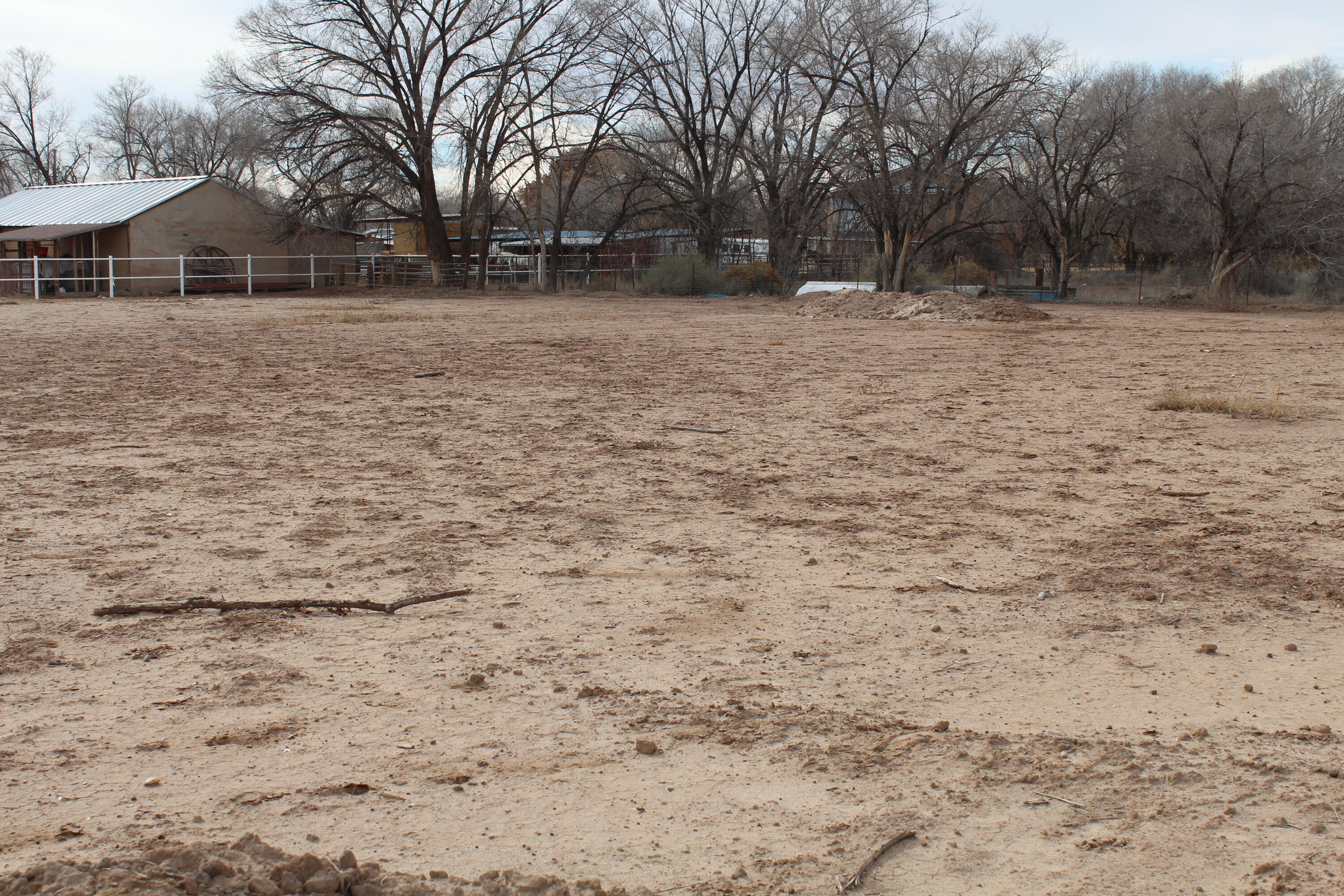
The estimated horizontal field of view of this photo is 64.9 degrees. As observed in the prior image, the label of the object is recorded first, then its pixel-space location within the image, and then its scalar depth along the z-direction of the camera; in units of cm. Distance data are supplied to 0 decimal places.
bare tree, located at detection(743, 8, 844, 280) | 4422
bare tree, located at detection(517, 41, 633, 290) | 4266
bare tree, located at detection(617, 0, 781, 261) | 4591
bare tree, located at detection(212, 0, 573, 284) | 3825
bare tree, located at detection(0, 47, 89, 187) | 6738
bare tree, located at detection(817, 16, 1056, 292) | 3572
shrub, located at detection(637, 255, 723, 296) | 4262
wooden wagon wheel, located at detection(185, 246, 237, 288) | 3856
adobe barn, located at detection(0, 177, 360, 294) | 3766
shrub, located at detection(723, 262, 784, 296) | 4384
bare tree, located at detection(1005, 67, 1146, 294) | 3941
